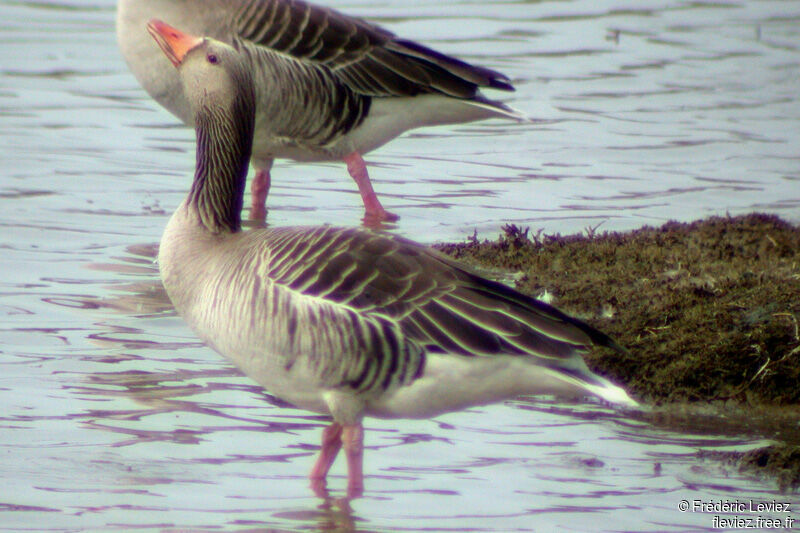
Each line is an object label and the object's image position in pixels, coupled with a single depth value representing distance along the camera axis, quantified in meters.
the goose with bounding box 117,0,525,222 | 20.09
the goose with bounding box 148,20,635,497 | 11.50
